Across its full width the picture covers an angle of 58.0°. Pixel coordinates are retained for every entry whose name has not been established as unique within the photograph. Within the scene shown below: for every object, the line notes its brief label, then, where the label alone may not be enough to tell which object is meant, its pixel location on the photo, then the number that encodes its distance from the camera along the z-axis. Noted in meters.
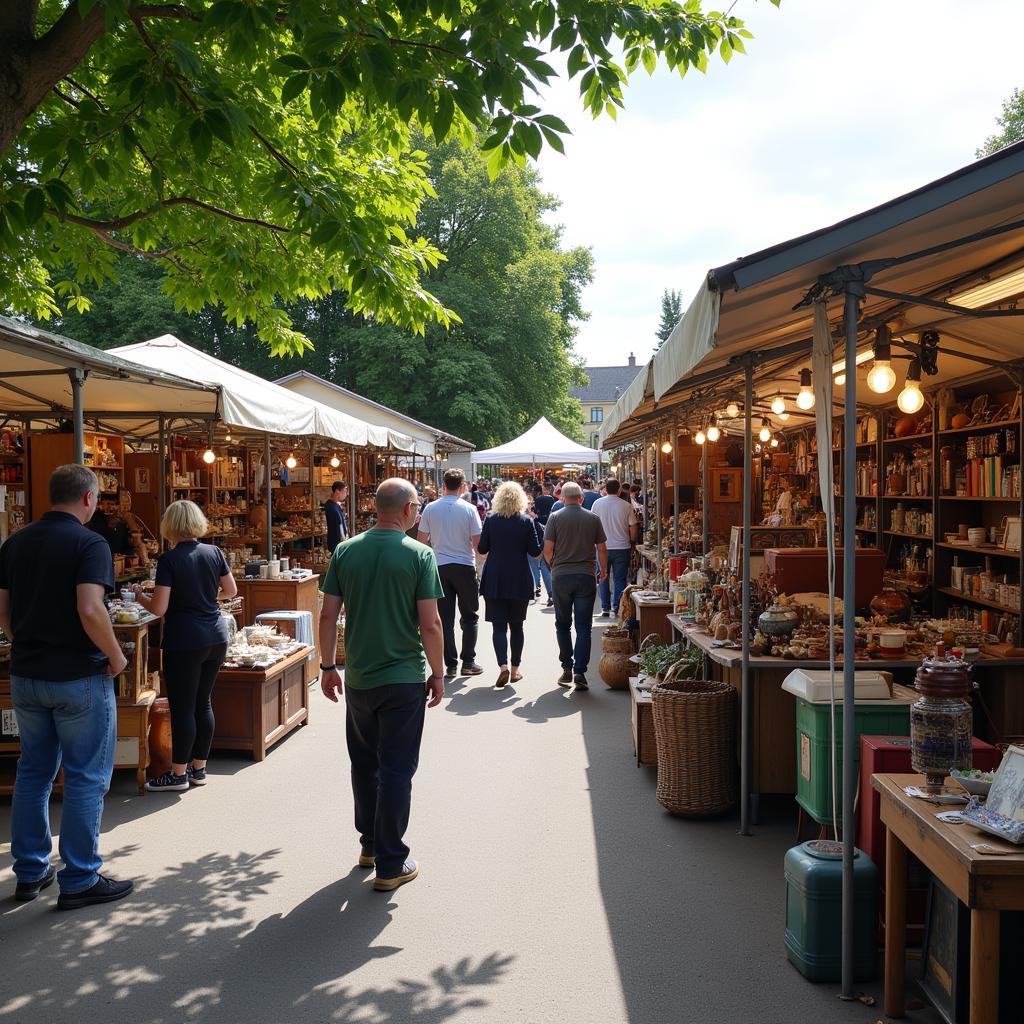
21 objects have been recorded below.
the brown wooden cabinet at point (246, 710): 7.09
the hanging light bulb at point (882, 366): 4.97
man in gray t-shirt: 9.73
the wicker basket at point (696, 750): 5.74
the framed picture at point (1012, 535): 7.94
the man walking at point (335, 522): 12.53
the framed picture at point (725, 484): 14.20
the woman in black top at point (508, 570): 9.84
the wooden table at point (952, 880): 2.80
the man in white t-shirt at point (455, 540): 10.17
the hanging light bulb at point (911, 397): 6.23
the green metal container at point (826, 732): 4.75
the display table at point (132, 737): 6.38
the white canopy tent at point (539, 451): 21.08
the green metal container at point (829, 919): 3.79
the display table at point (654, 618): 9.81
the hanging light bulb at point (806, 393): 7.71
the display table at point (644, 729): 6.72
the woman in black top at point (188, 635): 6.32
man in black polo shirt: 4.54
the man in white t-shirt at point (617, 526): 13.67
